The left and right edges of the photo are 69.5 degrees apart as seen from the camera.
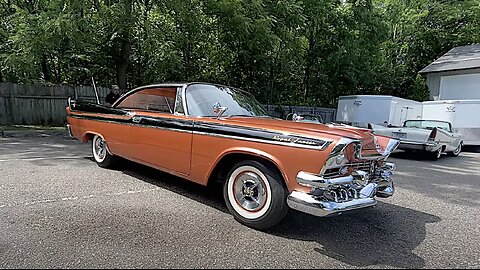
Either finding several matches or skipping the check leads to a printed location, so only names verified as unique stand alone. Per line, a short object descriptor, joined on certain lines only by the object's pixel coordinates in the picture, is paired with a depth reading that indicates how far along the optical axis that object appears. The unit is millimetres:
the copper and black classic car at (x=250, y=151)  3381
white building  21828
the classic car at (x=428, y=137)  10211
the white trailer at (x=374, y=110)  14516
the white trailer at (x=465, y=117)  14289
